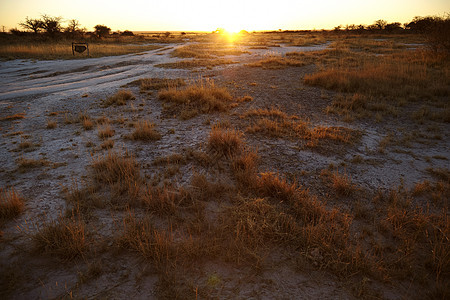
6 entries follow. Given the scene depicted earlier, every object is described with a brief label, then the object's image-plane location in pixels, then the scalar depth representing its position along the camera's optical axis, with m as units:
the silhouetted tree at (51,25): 39.44
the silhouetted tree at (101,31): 47.31
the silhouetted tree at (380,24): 57.78
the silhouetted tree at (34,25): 39.78
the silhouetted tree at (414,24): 44.55
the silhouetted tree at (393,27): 54.63
